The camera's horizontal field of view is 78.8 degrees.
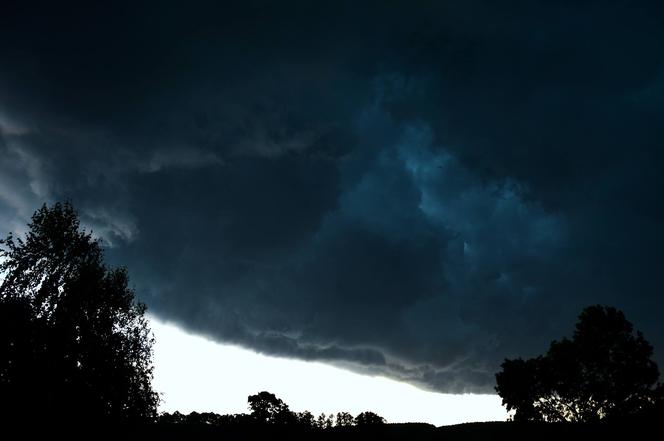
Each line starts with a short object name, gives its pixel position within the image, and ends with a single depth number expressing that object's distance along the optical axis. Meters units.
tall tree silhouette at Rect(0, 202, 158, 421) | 38.38
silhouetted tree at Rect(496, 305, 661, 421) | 53.44
